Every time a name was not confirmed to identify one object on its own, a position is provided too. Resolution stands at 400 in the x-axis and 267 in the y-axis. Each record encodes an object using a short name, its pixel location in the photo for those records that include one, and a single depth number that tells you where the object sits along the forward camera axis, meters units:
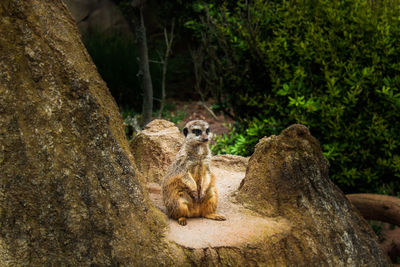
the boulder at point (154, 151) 4.27
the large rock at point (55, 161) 2.56
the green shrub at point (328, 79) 4.87
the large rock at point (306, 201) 3.02
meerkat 3.18
